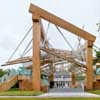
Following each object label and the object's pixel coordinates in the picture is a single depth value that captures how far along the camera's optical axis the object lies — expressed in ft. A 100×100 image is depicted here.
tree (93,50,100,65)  80.09
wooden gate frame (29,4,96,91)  47.87
